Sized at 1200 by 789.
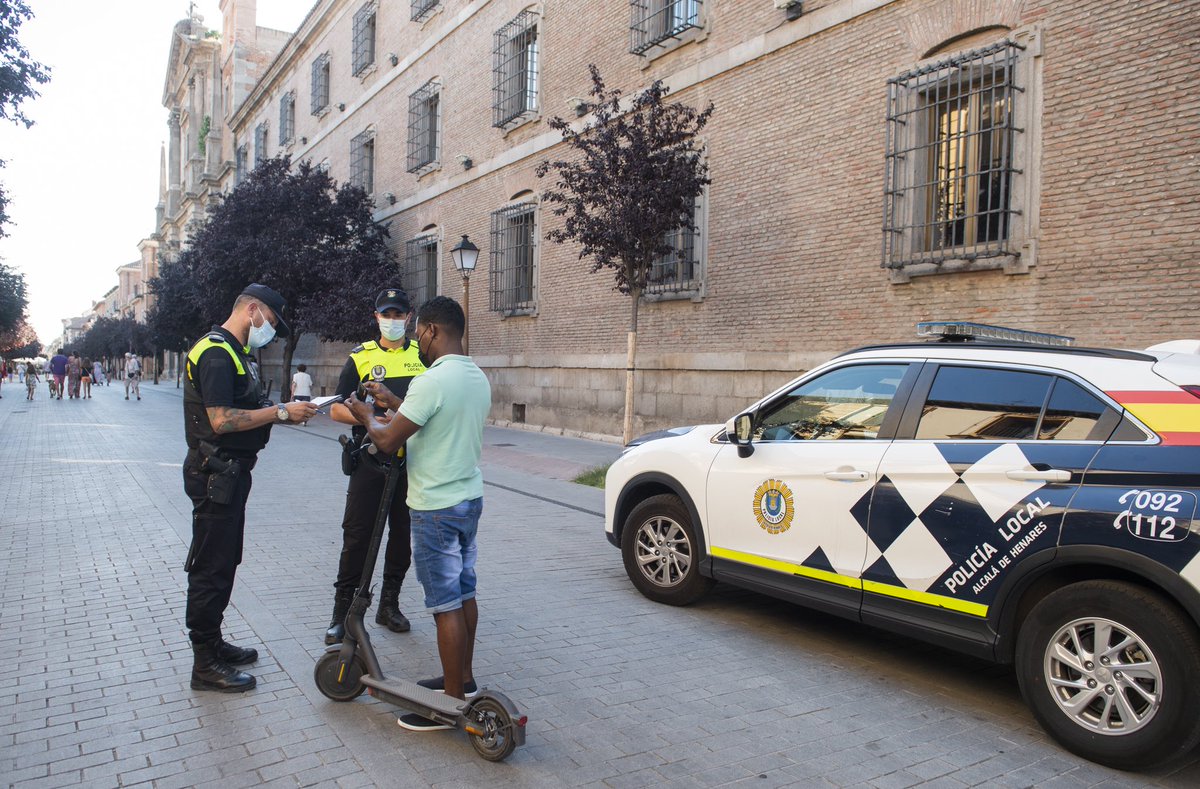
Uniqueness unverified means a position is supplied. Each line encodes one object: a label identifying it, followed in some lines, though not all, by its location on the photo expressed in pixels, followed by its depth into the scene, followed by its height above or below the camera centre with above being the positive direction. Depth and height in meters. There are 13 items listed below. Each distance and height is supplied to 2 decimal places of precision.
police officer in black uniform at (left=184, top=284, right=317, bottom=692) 3.99 -0.57
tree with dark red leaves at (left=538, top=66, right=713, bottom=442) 11.34 +2.42
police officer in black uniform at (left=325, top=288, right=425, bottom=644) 4.54 -0.73
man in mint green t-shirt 3.46 -0.44
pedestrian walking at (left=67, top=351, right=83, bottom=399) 35.88 -1.10
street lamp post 15.23 +1.86
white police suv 3.35 -0.62
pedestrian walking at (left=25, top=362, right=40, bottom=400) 35.62 -1.22
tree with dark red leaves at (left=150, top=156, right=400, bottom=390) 24.28 +3.39
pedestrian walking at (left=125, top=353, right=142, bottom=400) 34.84 -0.76
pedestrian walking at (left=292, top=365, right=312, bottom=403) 12.91 -0.41
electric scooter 3.30 -1.36
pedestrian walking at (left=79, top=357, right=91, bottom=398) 36.72 -1.14
